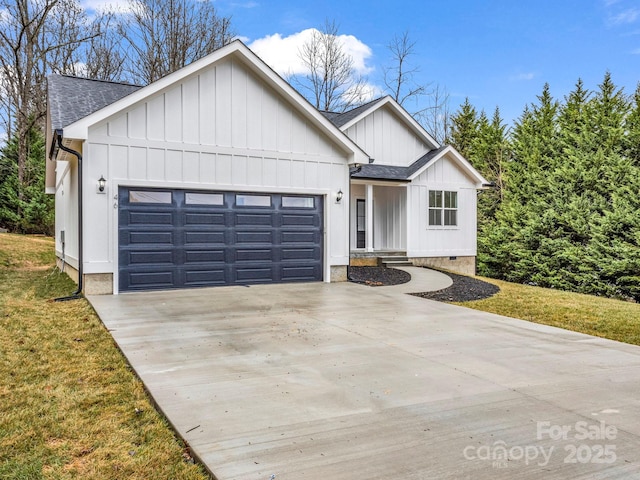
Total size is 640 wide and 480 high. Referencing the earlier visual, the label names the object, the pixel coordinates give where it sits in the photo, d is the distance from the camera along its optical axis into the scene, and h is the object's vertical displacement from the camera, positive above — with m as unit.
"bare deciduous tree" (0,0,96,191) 25.27 +9.50
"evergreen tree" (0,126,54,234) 25.02 +1.65
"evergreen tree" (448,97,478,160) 25.64 +5.28
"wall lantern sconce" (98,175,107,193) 9.93 +0.83
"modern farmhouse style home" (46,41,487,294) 10.09 +1.05
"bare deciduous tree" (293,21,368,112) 28.39 +9.06
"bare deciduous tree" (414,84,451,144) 29.91 +6.86
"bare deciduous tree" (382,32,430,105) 27.84 +8.64
